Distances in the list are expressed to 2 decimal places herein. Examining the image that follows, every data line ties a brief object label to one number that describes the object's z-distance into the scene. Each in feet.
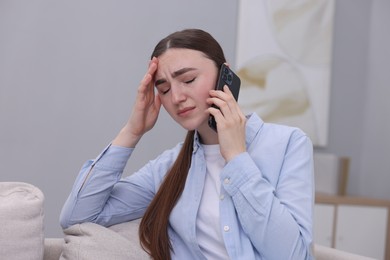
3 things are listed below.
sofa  4.86
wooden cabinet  10.81
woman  4.83
